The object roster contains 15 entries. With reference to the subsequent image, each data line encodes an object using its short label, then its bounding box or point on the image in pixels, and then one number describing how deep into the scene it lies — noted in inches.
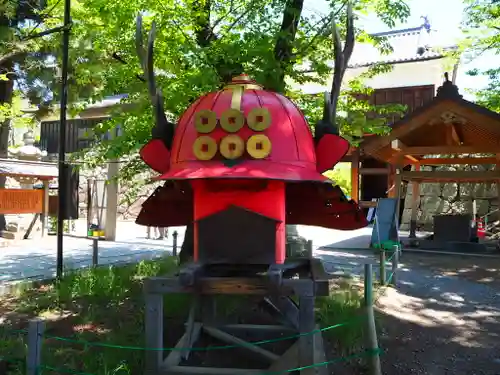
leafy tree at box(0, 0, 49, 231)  410.6
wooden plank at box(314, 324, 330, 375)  146.4
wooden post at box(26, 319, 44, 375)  121.6
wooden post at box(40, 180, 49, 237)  551.2
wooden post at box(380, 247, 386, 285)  262.1
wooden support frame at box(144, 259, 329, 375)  128.4
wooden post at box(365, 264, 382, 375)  149.5
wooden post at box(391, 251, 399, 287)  272.1
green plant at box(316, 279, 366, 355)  171.9
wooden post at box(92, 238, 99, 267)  310.0
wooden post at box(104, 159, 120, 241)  493.7
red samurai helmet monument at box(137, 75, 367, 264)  129.0
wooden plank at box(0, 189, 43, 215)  341.1
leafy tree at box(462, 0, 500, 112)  434.9
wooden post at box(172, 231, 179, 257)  348.2
